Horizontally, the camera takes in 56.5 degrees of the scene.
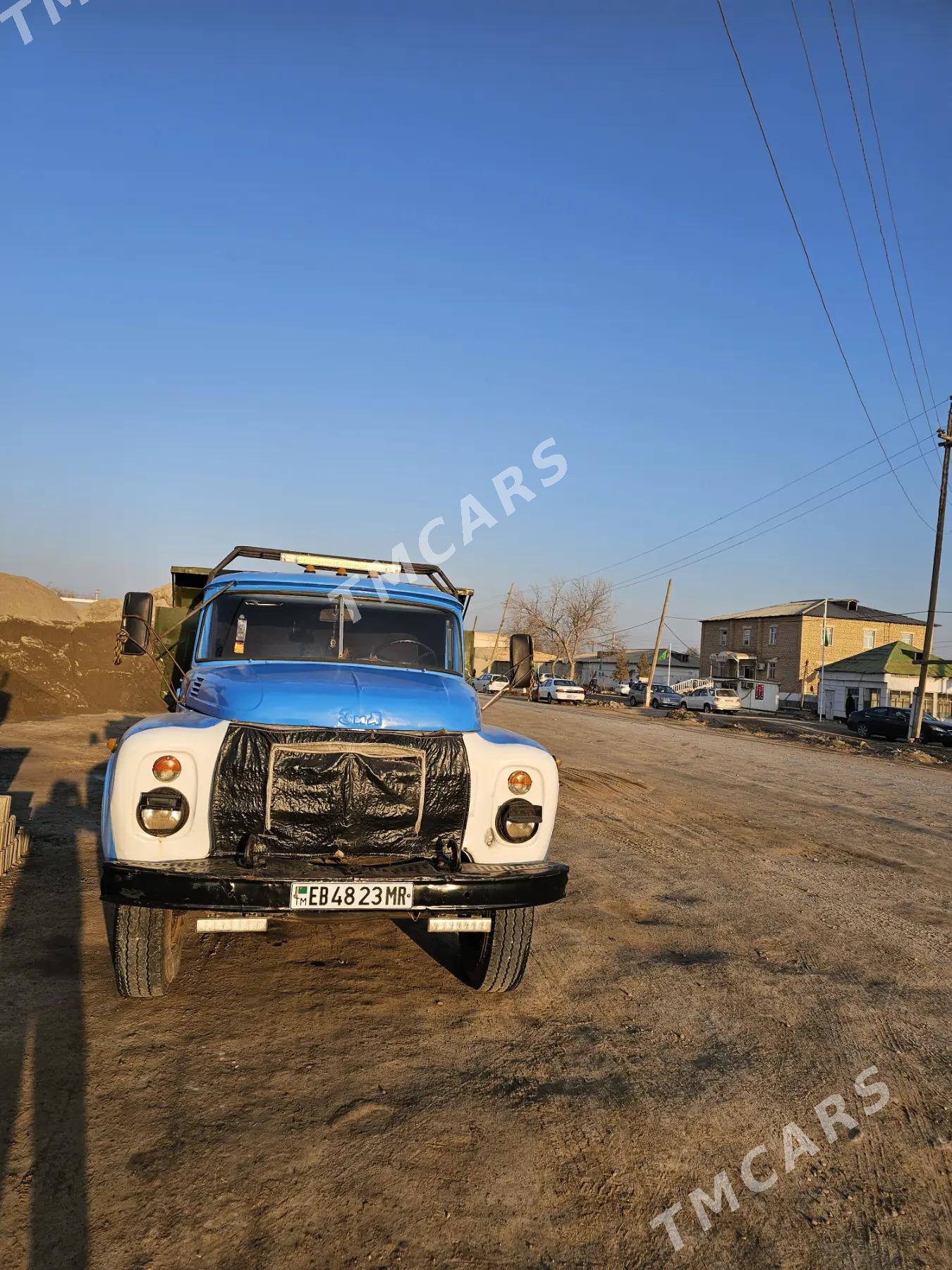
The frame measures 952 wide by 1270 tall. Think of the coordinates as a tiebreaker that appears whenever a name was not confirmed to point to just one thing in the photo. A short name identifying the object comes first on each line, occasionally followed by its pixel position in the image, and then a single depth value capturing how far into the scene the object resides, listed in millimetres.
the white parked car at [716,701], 48031
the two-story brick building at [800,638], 61000
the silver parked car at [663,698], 49750
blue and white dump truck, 3863
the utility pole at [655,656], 51062
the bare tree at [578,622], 82312
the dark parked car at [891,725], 31516
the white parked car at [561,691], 49656
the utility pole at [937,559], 29094
